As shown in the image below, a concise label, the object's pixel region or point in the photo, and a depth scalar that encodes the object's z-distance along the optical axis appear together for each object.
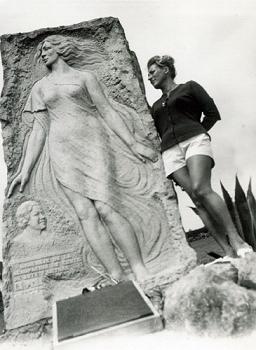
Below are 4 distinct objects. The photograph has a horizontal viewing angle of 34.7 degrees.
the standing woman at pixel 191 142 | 3.93
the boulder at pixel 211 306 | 2.56
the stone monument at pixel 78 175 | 4.10
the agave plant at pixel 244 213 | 5.03
